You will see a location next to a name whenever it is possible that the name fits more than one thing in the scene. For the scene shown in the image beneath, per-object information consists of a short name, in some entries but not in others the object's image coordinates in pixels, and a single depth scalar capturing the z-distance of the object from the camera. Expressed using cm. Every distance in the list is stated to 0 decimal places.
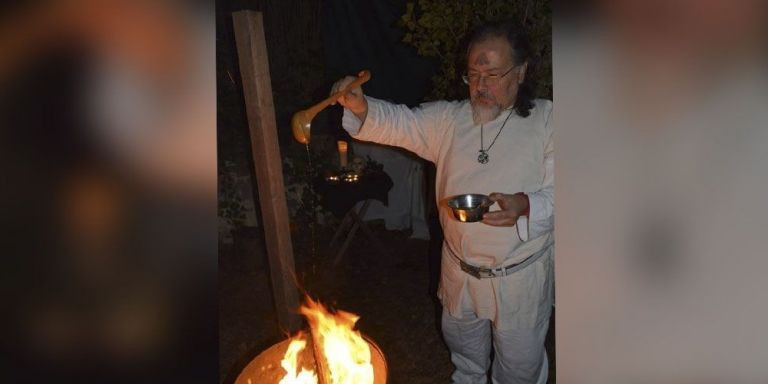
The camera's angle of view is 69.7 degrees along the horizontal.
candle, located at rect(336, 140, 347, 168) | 664
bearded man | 288
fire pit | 257
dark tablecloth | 662
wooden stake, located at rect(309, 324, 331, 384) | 259
